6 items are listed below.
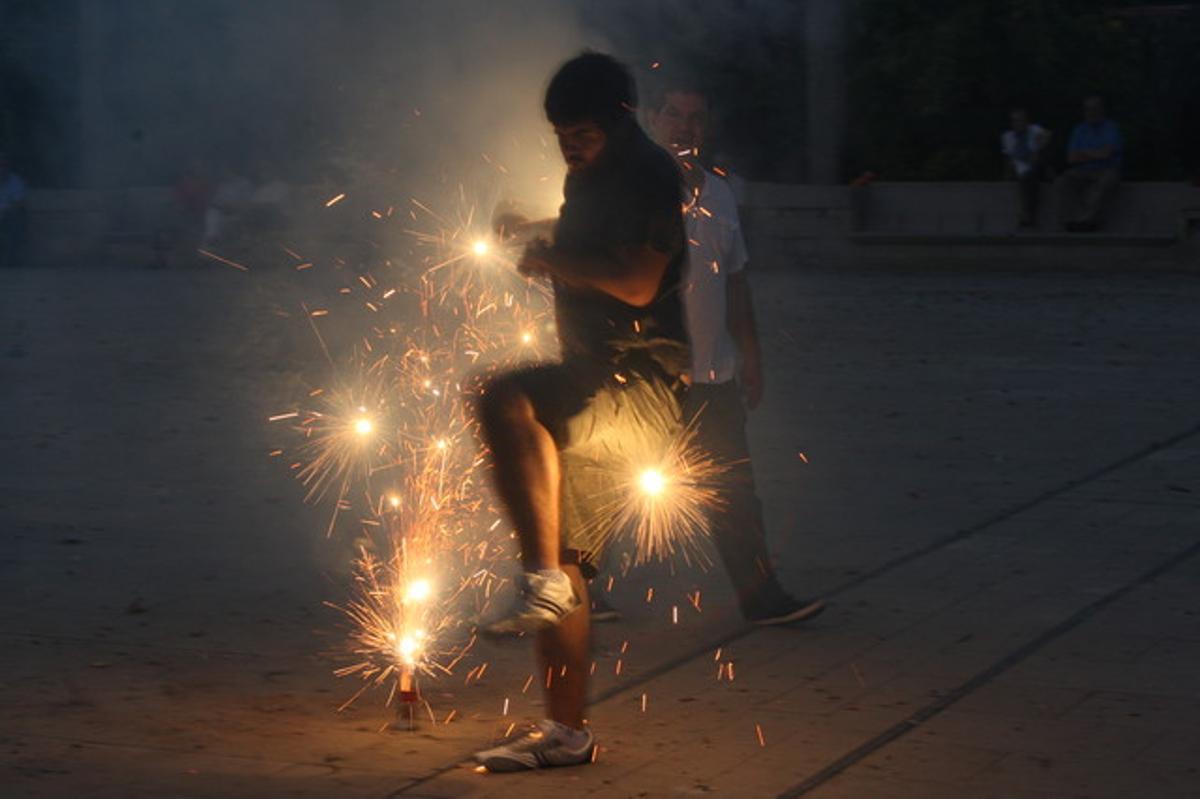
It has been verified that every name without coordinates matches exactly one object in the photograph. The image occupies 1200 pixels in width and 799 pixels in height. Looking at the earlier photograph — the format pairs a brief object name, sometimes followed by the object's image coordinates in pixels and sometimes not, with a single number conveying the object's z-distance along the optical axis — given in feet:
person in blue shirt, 76.69
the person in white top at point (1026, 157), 79.00
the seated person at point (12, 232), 66.12
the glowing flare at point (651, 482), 17.08
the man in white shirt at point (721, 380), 21.44
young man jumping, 16.03
